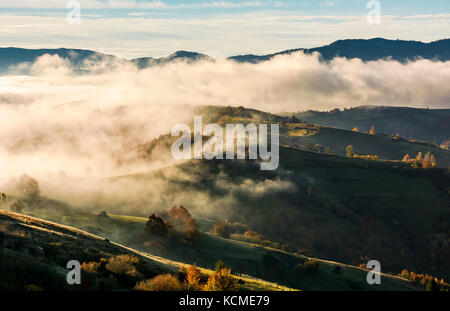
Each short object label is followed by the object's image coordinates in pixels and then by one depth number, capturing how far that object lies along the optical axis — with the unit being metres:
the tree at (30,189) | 168.96
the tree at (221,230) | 165.23
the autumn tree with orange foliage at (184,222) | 123.96
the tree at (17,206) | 143.75
